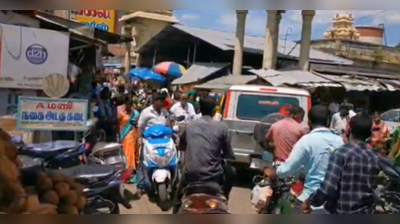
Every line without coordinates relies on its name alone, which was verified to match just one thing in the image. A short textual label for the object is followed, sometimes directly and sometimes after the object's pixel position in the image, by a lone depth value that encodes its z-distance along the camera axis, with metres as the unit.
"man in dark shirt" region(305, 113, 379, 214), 2.98
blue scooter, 5.16
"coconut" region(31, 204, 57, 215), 3.94
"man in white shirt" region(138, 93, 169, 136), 5.72
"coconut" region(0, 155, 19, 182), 3.81
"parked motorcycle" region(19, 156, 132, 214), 4.01
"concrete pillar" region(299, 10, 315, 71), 12.80
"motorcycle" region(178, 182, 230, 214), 3.59
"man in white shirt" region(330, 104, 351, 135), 7.42
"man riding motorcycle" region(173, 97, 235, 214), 3.84
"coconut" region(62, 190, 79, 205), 4.09
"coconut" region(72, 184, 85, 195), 4.14
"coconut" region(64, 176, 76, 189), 4.13
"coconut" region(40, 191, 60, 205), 4.02
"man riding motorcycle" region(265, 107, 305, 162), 4.63
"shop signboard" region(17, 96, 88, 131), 4.01
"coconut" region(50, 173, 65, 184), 4.10
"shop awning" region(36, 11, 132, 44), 4.73
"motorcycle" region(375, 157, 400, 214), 4.74
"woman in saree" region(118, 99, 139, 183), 6.15
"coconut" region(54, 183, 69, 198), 4.08
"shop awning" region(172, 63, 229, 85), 11.92
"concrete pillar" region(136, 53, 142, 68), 13.77
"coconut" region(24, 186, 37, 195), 3.94
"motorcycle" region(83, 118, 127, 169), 4.66
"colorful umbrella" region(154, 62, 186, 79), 11.68
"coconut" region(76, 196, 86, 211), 4.14
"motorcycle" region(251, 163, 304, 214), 3.60
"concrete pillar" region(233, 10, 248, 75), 12.21
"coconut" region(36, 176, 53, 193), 4.02
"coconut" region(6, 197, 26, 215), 3.83
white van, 6.56
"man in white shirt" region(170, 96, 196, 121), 7.29
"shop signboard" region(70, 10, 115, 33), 9.84
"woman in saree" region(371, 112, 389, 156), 8.29
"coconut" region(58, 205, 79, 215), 4.11
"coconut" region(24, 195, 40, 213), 3.89
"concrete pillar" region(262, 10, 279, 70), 11.91
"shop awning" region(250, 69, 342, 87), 10.11
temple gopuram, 20.92
